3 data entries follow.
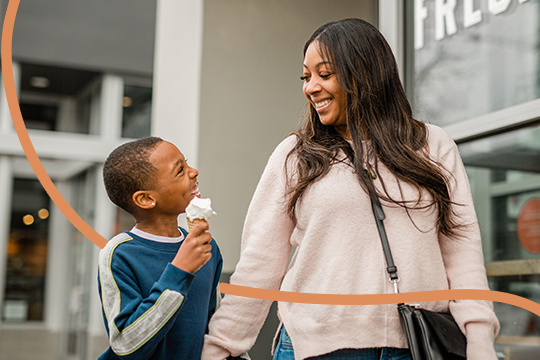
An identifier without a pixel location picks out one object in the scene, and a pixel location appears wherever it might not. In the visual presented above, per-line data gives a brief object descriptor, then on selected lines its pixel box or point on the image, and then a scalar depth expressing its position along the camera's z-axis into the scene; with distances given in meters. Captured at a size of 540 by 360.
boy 1.34
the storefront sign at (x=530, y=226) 2.48
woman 1.43
